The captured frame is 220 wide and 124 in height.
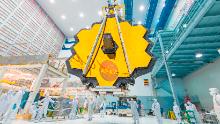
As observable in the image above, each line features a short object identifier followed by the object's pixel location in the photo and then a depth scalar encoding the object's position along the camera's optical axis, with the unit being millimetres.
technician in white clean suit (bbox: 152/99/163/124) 5927
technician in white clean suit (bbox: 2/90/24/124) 3892
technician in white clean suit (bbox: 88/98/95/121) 6735
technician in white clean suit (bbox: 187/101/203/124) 6570
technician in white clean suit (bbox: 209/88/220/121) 4297
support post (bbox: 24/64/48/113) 8383
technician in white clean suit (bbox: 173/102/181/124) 7177
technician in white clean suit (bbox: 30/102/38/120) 7672
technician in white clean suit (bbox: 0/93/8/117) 4246
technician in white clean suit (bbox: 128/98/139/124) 5868
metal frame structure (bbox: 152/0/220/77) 6761
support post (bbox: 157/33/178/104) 9580
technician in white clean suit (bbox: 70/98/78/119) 8047
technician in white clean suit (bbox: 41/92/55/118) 7740
